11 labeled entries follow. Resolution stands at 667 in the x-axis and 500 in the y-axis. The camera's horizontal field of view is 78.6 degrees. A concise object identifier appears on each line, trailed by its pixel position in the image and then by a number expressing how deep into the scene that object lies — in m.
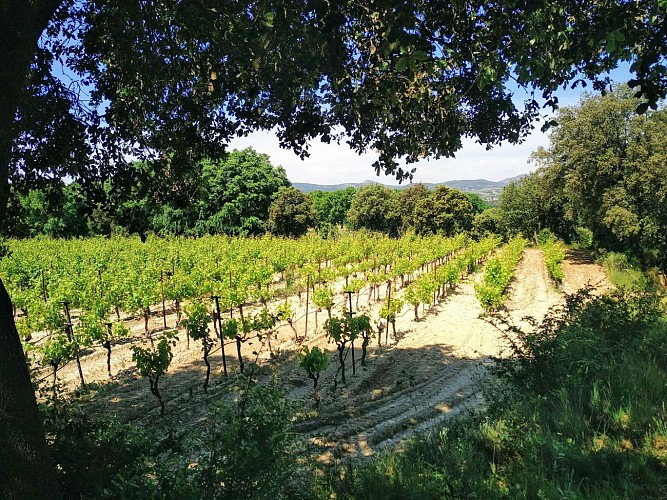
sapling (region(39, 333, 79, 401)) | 6.88
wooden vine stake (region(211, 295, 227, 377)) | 7.80
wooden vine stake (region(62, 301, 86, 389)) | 7.42
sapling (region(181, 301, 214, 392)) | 7.77
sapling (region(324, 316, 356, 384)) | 8.09
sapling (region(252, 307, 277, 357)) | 8.67
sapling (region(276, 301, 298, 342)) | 9.34
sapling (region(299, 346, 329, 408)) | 6.89
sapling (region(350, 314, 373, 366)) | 8.23
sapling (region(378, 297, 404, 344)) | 10.48
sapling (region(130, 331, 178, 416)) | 6.45
